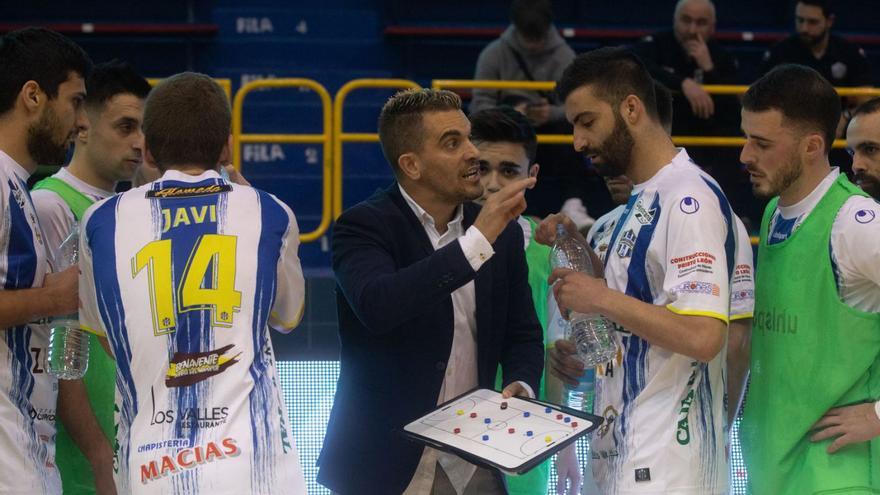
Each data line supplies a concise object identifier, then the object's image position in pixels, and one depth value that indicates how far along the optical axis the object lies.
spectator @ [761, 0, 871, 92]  17.77
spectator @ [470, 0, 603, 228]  17.36
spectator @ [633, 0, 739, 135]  16.91
